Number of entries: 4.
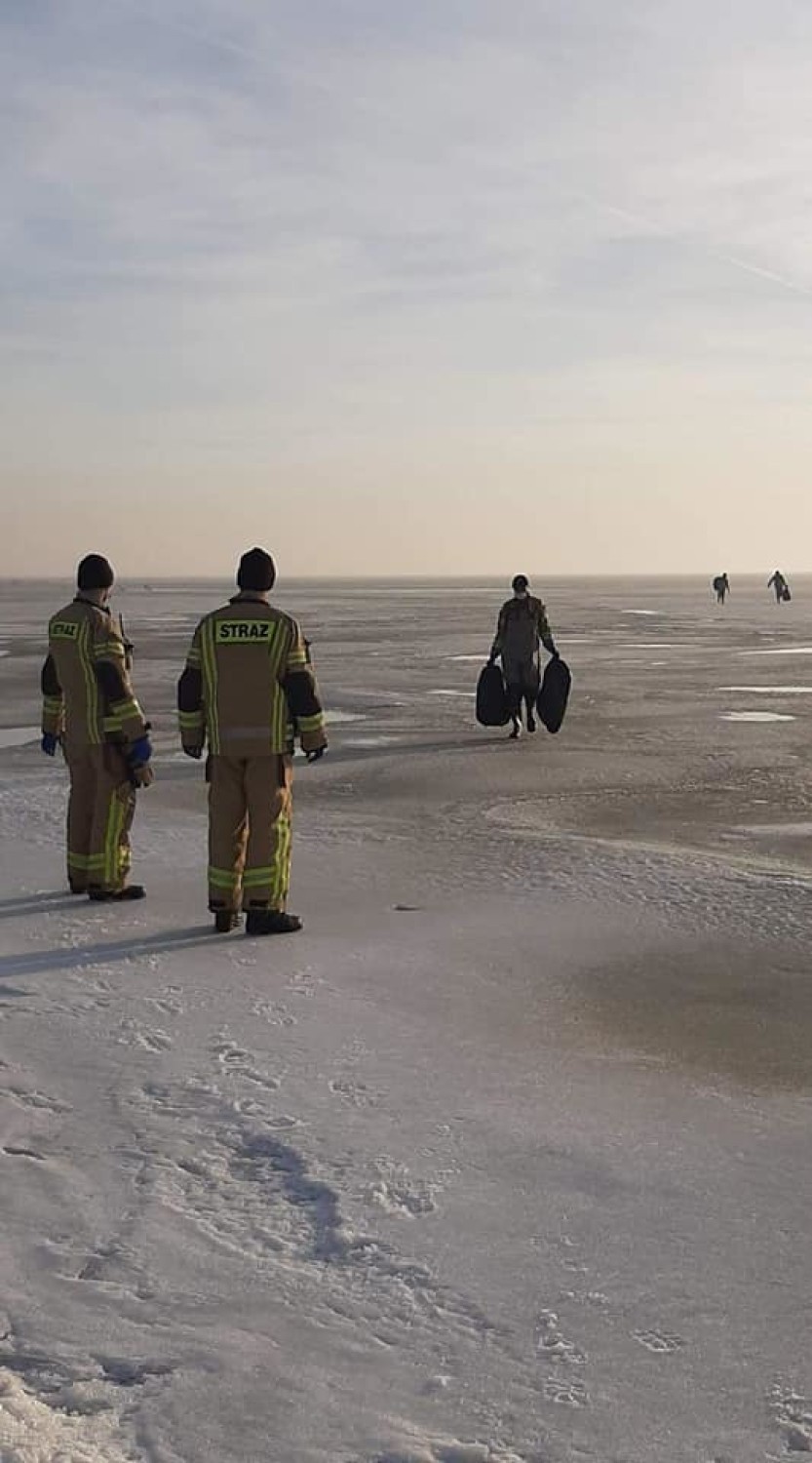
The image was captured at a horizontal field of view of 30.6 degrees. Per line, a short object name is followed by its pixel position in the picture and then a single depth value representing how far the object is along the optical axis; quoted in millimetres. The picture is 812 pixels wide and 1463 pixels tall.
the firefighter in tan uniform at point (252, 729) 7082
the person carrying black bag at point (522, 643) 15086
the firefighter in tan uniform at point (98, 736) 7715
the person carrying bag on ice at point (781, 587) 67250
